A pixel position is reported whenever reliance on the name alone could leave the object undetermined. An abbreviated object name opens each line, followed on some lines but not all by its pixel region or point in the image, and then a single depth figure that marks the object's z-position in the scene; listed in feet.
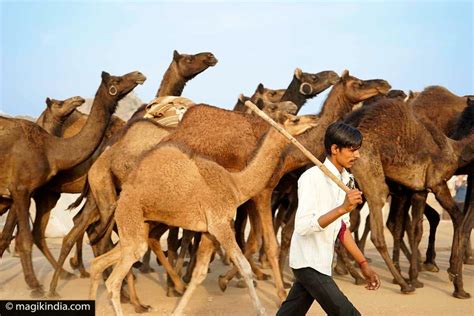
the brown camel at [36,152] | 32.17
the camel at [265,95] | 42.91
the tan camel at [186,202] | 23.72
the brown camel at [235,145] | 28.30
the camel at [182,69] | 41.01
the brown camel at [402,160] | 30.60
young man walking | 15.19
